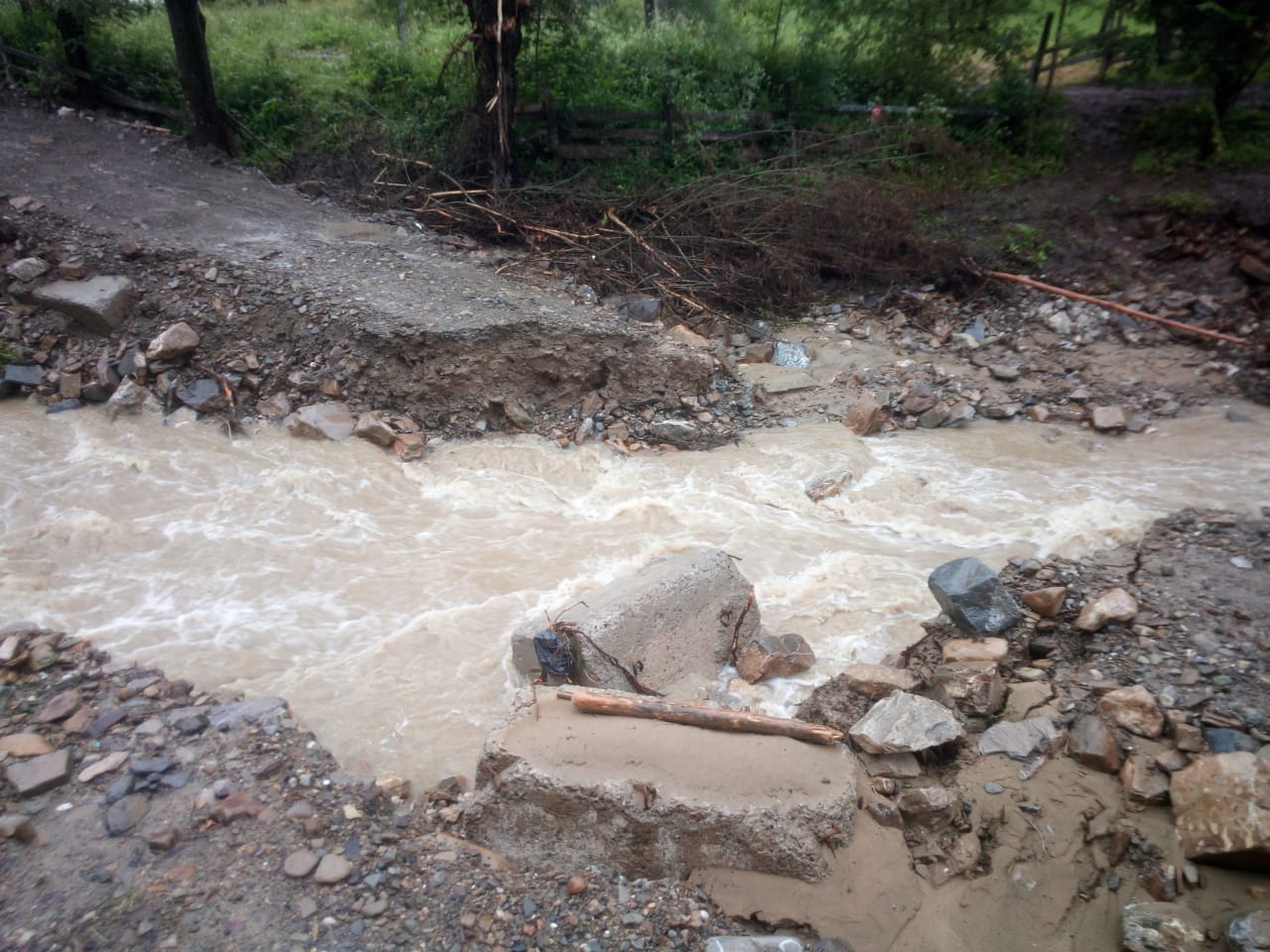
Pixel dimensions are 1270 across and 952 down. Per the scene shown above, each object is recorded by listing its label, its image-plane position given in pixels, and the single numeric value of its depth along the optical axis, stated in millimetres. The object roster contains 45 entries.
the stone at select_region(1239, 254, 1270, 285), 7918
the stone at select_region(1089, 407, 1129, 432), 6887
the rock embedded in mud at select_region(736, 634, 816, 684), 4281
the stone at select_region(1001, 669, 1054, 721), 3842
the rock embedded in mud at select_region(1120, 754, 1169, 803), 3270
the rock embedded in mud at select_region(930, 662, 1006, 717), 3859
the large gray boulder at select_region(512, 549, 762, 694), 4051
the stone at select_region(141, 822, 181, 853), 3066
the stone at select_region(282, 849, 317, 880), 2994
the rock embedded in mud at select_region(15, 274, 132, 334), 6863
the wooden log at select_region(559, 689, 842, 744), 3354
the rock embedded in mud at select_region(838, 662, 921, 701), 3959
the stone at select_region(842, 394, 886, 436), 7027
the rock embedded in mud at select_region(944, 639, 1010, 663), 4203
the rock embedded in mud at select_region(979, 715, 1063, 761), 3576
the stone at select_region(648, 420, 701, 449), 6902
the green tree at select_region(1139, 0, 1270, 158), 8375
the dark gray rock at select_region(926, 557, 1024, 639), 4426
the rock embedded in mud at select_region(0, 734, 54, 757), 3475
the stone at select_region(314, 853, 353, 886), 2980
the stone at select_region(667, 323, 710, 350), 7523
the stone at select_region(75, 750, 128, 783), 3389
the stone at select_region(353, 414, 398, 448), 6562
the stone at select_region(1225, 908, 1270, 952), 2586
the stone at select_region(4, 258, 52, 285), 7008
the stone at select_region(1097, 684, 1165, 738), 3568
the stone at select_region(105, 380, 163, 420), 6555
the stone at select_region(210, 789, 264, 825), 3203
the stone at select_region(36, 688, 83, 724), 3705
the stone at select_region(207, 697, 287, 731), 3748
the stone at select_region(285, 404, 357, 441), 6559
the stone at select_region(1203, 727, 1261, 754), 3459
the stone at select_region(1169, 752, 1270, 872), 2848
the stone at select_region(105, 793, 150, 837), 3152
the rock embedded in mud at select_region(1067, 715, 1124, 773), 3455
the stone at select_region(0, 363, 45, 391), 6605
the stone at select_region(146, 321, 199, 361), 6754
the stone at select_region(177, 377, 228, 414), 6656
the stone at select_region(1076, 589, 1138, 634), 4258
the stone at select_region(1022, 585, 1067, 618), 4469
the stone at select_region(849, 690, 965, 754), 3518
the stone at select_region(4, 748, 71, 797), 3289
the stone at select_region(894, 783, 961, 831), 3260
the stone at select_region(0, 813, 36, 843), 3066
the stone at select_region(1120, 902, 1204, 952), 2695
